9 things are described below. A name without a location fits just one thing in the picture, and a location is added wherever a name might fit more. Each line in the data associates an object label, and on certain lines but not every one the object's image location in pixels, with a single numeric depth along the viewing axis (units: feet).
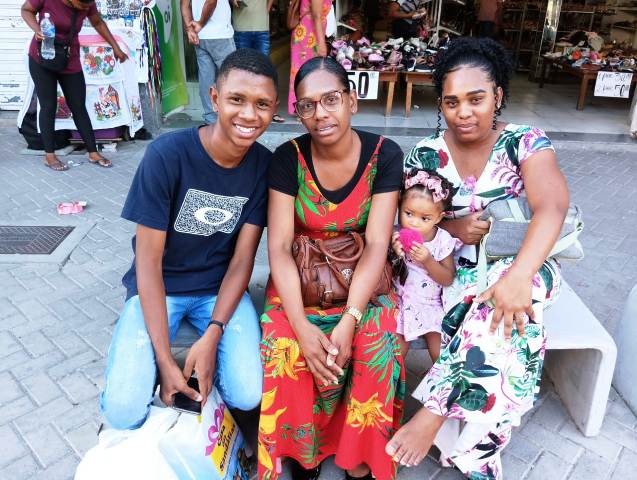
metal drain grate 13.23
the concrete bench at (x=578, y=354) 7.70
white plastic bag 5.75
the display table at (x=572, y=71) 26.17
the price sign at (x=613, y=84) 25.18
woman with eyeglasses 6.85
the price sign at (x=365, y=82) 23.47
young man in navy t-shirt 6.65
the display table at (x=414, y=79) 23.77
